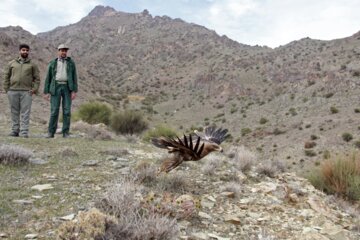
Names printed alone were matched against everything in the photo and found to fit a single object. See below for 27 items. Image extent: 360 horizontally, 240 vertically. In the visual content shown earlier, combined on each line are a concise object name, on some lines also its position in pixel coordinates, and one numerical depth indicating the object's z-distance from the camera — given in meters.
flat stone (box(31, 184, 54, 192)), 4.93
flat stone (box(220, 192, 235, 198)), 5.88
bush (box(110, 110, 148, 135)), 17.39
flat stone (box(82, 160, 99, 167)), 6.58
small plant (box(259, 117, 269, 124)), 32.69
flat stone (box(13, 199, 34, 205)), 4.35
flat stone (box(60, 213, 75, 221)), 3.95
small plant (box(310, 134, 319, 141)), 24.39
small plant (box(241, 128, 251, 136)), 30.52
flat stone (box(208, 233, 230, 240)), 4.39
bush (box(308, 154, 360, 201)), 7.67
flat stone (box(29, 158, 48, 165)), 6.32
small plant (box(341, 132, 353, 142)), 22.83
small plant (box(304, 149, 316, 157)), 21.89
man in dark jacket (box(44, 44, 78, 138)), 9.06
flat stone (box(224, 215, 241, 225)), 4.96
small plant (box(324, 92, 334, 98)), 33.28
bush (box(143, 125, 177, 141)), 15.46
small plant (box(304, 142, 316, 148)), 23.21
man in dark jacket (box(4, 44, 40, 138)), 8.85
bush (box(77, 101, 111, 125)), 20.11
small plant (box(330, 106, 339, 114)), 28.67
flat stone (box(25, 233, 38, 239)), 3.50
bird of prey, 4.86
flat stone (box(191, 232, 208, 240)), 4.25
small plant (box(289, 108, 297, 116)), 32.14
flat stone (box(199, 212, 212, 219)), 4.91
